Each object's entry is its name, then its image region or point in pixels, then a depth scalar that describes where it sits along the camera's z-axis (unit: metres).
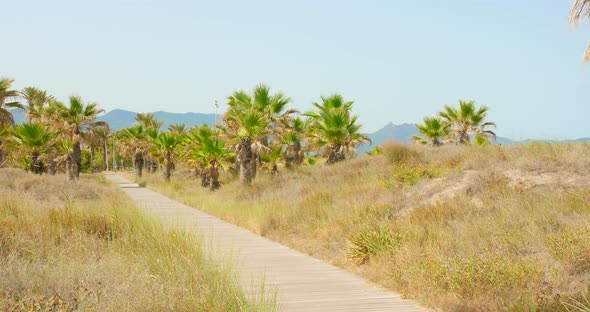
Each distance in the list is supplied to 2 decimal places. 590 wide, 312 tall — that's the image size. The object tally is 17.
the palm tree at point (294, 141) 39.04
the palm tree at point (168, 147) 57.62
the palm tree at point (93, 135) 50.09
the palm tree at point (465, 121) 43.47
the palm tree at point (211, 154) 37.34
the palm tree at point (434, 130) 43.90
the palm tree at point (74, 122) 49.25
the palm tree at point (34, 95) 74.75
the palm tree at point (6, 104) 46.81
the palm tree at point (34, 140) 42.28
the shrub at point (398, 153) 25.92
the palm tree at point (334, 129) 32.75
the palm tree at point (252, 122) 31.92
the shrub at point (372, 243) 11.33
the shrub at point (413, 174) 19.94
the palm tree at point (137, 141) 68.62
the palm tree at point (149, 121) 78.81
